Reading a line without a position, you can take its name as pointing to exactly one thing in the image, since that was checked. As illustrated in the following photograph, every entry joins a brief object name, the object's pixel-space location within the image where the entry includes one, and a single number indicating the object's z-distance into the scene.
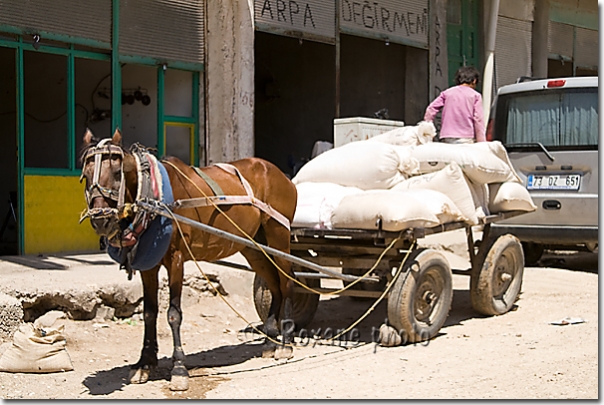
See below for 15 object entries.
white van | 9.84
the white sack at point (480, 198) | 7.81
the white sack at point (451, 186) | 7.43
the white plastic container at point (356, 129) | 10.23
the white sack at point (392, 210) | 6.72
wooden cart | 6.88
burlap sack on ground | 5.98
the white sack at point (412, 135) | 8.04
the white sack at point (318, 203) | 7.22
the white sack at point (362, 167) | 7.43
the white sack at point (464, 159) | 7.61
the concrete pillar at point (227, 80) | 11.90
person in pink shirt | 8.70
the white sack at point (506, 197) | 8.19
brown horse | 5.30
